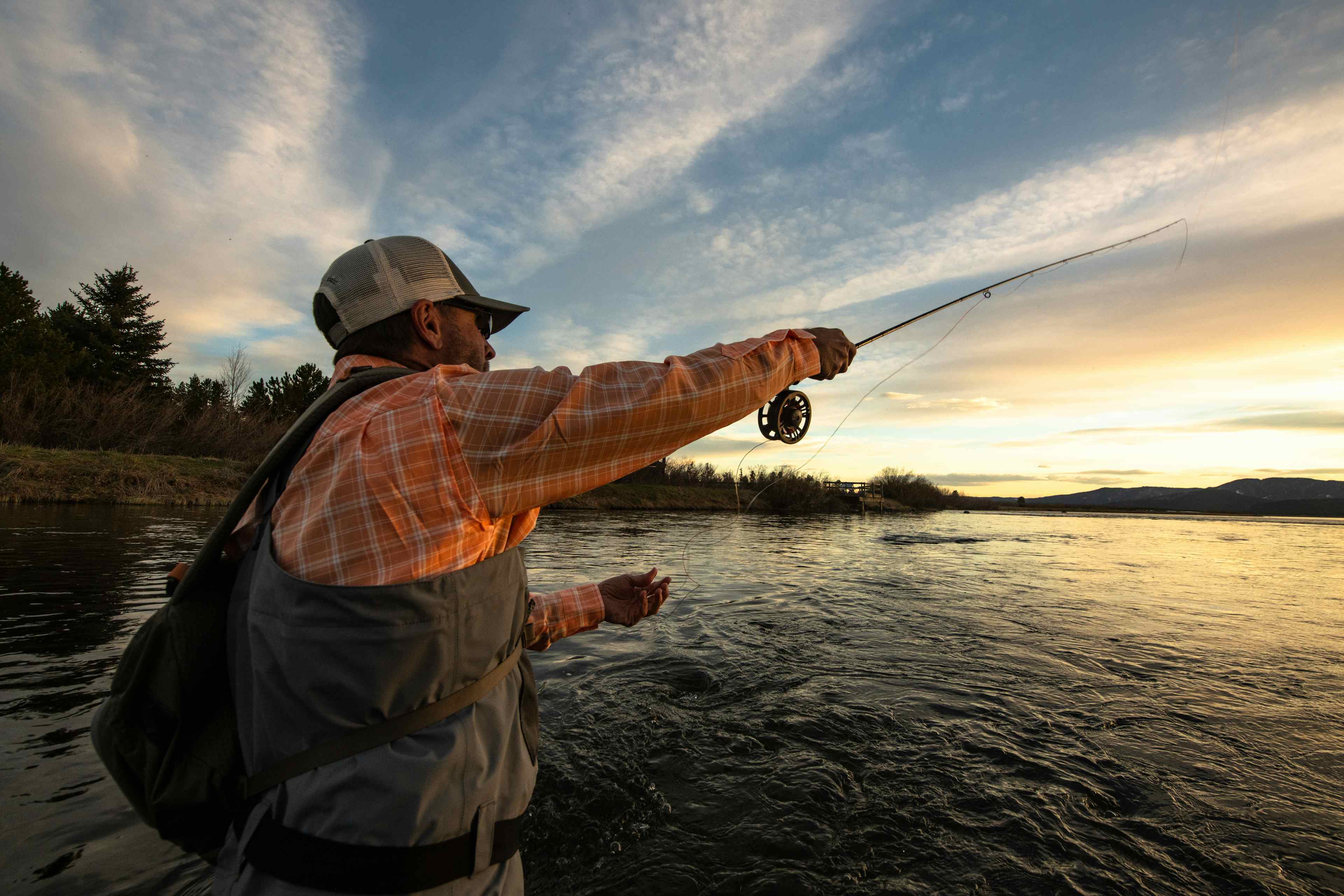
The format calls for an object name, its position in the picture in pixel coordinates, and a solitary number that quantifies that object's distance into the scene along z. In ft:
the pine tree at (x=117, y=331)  154.61
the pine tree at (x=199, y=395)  149.28
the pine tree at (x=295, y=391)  199.62
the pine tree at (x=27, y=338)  123.54
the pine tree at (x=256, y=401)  184.14
